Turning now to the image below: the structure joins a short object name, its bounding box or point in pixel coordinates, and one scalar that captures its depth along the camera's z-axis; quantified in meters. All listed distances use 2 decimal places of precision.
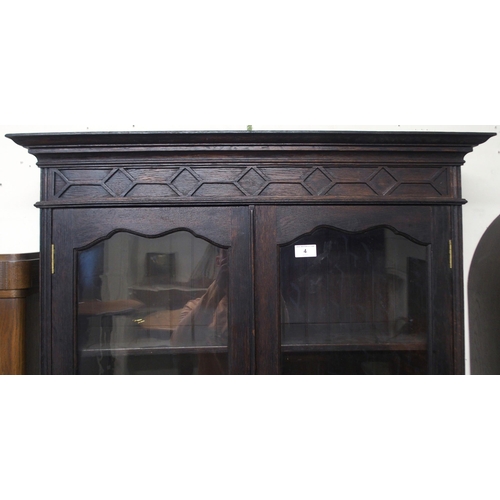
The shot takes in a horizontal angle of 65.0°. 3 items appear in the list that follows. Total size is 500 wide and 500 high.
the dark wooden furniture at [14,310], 0.85
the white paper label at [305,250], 0.84
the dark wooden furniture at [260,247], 0.80
